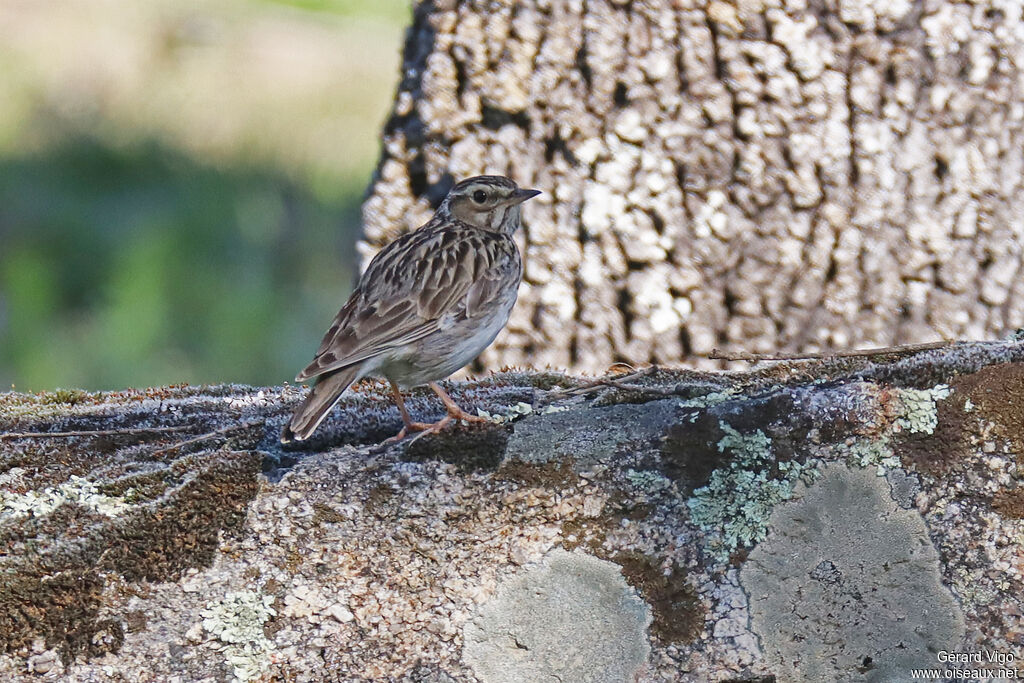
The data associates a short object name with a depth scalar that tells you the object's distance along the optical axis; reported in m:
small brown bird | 7.64
